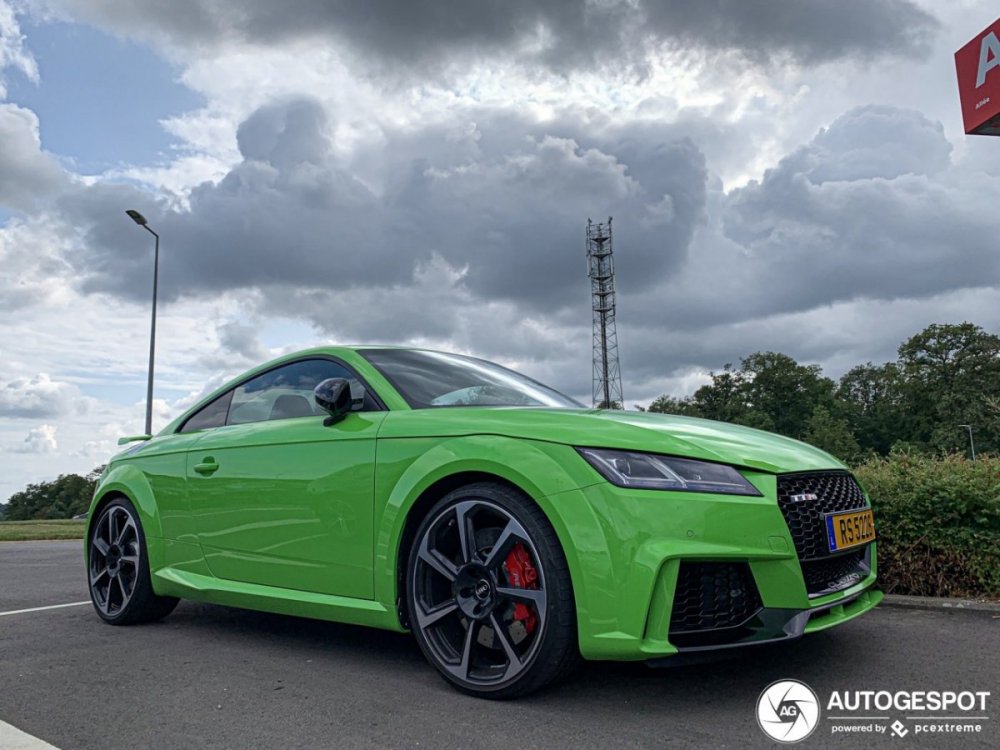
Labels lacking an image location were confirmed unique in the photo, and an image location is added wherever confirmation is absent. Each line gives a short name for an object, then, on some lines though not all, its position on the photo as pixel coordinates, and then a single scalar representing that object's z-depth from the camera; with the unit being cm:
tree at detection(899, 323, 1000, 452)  6638
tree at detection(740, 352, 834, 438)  8194
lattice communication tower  6122
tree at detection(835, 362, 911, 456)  7669
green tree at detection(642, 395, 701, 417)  8188
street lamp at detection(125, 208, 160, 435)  2061
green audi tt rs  288
